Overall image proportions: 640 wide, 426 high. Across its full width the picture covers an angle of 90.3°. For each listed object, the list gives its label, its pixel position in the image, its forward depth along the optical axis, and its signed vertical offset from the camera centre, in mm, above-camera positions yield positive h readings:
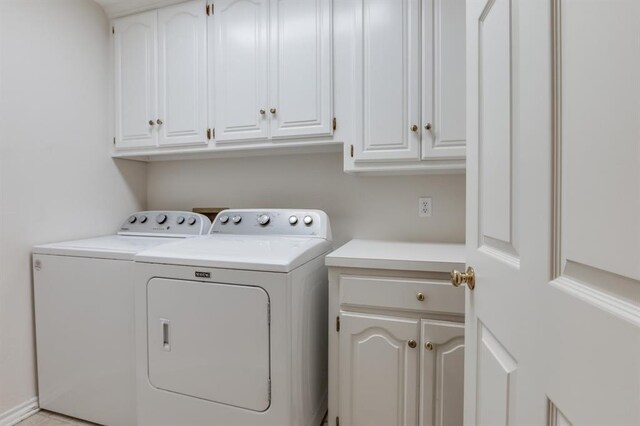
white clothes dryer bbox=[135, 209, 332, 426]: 1285 -544
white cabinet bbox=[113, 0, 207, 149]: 1986 +851
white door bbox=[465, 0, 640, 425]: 349 -11
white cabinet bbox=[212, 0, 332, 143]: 1758 +799
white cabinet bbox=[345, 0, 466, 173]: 1532 +606
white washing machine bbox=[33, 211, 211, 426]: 1594 -629
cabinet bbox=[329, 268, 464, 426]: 1308 -630
